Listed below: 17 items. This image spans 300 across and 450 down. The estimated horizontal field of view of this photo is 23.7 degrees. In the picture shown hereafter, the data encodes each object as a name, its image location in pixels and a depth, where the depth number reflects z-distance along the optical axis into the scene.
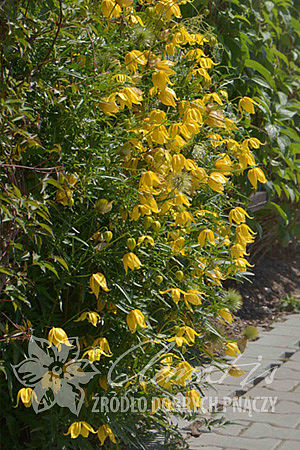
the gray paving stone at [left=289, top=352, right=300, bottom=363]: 4.49
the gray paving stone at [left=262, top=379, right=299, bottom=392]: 3.97
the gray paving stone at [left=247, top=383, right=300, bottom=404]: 3.83
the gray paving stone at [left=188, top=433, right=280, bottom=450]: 3.20
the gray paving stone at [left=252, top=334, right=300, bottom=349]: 4.74
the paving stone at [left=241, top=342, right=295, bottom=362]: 4.47
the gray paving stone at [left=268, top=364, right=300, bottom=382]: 4.16
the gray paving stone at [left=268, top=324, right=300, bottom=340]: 5.00
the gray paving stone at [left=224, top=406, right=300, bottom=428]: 3.48
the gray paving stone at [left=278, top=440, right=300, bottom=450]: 3.18
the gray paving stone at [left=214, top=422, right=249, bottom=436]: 3.36
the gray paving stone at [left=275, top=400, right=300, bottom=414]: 3.65
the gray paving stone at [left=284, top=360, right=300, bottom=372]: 4.34
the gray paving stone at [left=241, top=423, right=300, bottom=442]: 3.32
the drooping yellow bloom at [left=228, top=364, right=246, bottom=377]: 3.12
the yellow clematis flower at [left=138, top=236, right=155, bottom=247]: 2.59
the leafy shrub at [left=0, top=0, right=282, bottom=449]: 2.39
